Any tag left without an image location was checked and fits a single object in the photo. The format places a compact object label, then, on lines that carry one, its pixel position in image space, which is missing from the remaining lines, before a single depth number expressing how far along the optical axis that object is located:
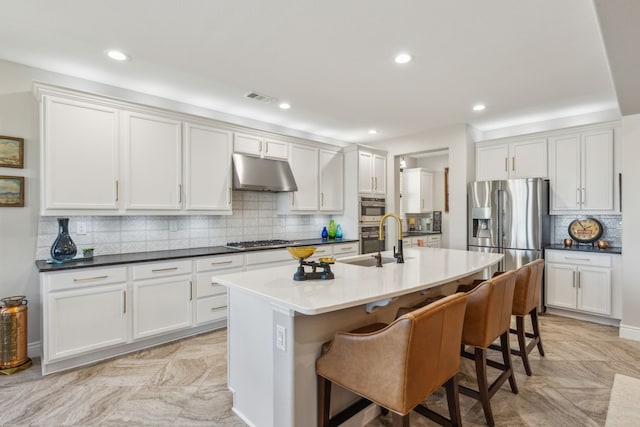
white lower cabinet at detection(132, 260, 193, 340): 3.03
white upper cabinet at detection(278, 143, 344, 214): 4.72
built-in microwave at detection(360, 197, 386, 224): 5.25
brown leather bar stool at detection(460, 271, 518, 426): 1.94
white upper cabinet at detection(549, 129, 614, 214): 3.94
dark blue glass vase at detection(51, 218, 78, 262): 2.83
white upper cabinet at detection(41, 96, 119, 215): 2.76
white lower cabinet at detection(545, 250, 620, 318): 3.72
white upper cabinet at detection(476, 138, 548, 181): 4.41
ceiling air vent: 3.69
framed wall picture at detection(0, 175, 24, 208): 2.79
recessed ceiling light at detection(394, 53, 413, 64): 2.75
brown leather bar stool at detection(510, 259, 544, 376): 2.57
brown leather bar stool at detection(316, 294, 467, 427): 1.35
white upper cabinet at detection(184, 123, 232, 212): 3.63
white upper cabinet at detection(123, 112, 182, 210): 3.22
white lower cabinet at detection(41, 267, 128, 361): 2.59
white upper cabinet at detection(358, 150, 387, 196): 5.25
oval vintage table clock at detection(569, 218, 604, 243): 4.18
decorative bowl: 2.06
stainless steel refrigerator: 4.22
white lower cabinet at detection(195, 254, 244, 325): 3.44
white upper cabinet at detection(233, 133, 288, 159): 4.08
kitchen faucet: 2.65
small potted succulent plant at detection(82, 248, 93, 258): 3.07
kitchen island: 1.63
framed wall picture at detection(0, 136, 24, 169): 2.80
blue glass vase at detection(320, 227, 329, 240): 5.25
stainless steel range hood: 4.00
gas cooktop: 3.96
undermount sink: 2.86
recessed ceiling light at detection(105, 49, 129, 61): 2.69
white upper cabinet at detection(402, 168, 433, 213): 6.58
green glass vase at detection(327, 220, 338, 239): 5.32
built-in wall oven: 5.24
